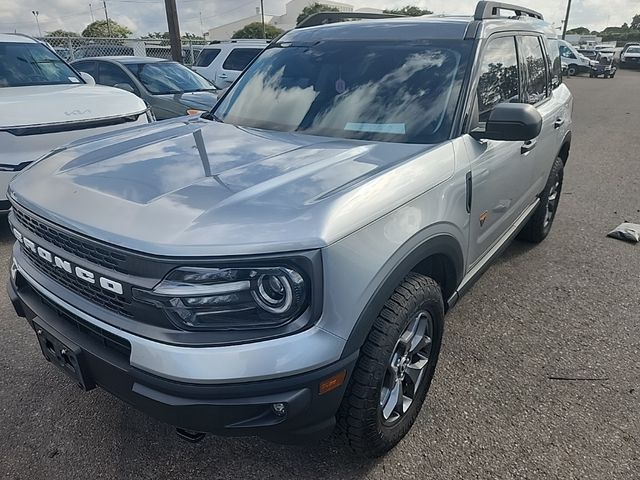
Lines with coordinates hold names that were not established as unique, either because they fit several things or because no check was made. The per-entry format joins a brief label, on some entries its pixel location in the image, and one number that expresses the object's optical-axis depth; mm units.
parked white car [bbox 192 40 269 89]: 11008
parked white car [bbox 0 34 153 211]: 4469
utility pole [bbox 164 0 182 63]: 11367
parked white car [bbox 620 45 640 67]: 35188
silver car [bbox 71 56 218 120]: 7664
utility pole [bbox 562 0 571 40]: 48281
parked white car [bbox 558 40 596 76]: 29234
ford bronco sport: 1599
